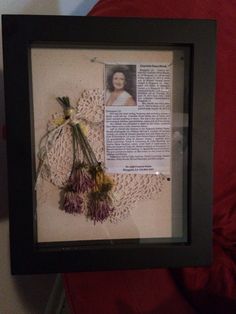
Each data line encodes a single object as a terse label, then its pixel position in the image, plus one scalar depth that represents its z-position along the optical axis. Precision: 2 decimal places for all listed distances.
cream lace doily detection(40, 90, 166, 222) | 0.44
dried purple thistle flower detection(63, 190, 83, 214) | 0.45
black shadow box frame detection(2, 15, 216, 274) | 0.42
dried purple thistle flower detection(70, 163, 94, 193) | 0.45
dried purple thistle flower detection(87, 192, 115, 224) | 0.46
